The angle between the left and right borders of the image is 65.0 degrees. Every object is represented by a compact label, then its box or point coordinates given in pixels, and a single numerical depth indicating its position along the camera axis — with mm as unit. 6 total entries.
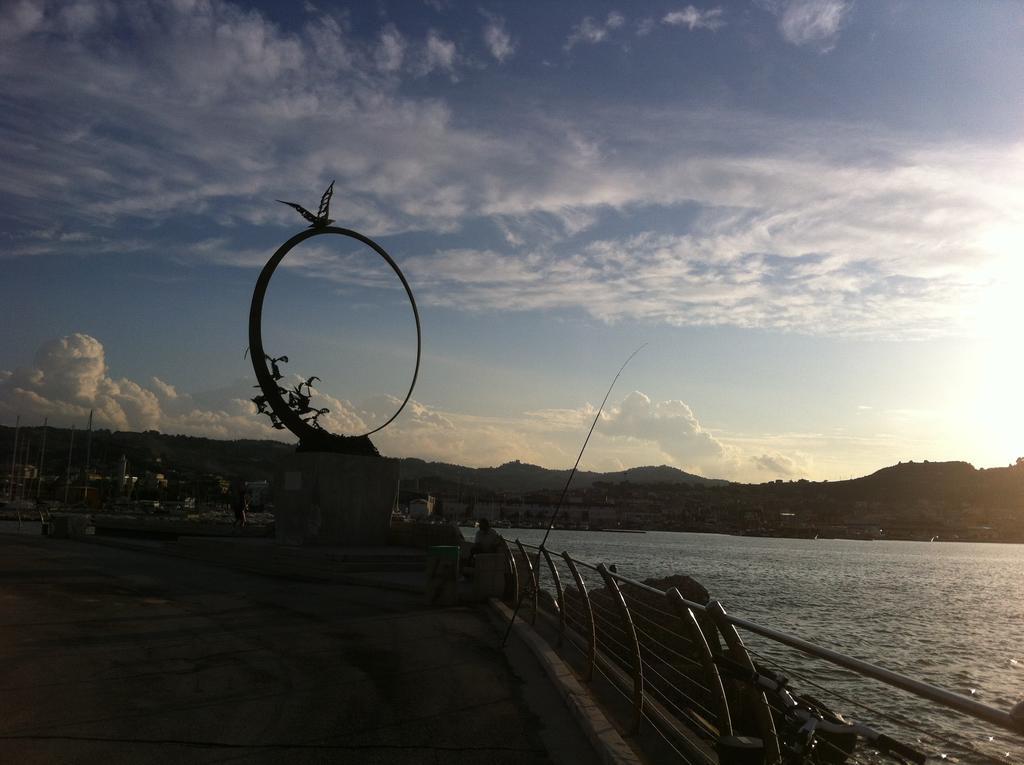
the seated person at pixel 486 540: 14469
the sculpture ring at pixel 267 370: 21328
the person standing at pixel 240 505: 27750
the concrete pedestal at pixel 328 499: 20453
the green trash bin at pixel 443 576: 12914
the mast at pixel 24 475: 88375
